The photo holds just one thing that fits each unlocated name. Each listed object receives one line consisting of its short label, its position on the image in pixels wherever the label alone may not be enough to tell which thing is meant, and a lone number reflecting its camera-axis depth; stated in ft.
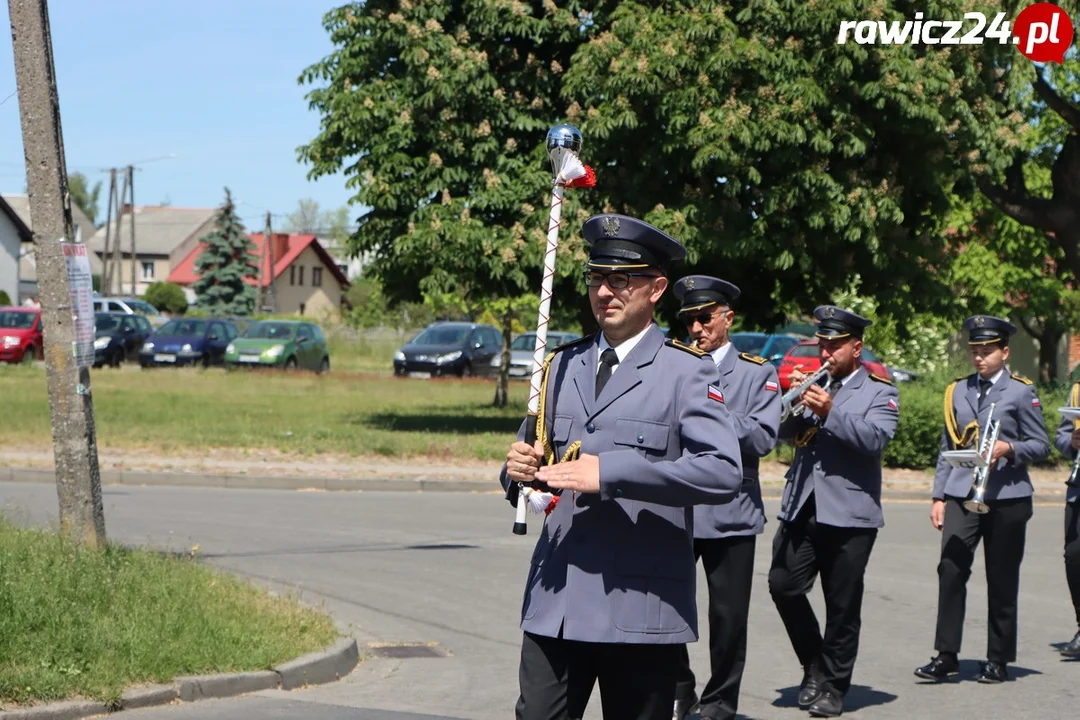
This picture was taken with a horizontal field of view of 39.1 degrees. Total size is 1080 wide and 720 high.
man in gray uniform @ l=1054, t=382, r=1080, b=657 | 31.01
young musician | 28.14
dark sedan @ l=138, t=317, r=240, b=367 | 138.31
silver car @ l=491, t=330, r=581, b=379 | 150.82
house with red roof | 332.39
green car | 136.67
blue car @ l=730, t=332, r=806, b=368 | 104.25
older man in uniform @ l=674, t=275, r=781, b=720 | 22.15
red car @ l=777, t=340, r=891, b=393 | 81.26
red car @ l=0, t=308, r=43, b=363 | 129.65
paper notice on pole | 30.09
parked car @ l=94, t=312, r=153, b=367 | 141.18
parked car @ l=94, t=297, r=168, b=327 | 176.00
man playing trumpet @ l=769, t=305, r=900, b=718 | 24.84
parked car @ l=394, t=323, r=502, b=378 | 140.05
